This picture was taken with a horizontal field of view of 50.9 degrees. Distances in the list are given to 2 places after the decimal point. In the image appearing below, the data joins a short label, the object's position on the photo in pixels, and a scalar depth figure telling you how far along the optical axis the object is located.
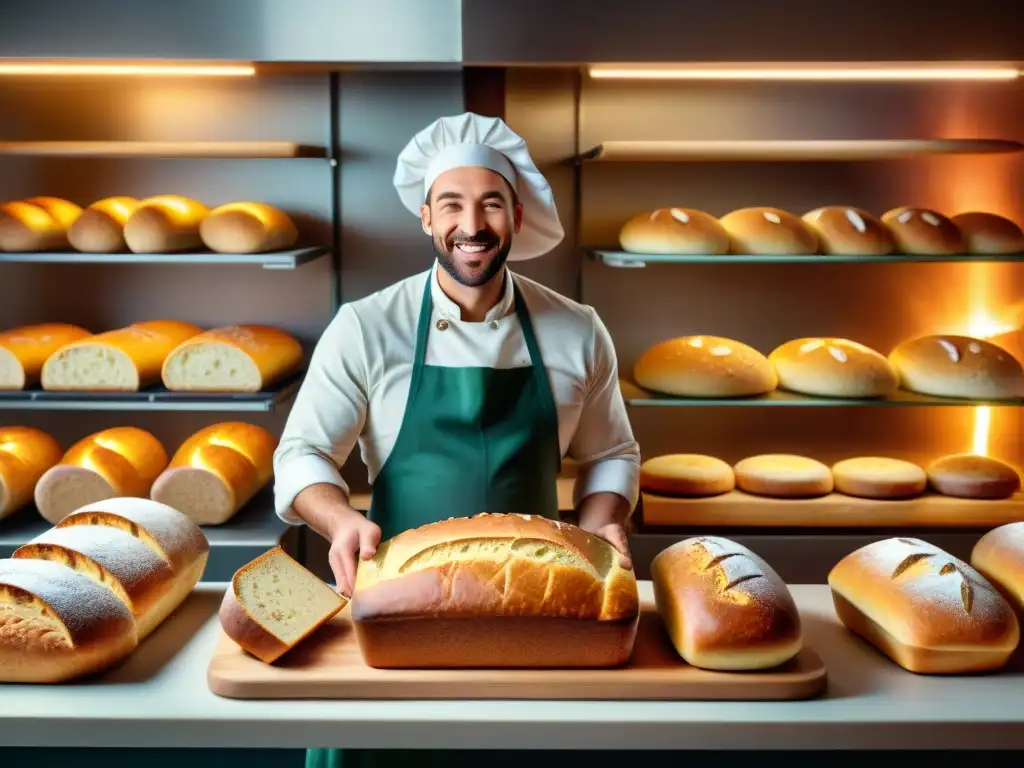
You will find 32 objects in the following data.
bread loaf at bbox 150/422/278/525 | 2.92
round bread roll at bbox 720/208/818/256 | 2.98
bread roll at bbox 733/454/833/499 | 3.02
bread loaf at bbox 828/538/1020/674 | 1.37
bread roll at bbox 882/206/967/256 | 3.00
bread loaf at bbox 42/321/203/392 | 2.93
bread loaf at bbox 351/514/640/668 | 1.33
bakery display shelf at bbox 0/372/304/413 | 2.90
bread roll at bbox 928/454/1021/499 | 3.03
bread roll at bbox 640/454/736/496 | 3.01
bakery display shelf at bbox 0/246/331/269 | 2.80
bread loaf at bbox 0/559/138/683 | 1.29
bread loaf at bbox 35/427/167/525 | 2.90
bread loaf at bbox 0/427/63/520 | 2.93
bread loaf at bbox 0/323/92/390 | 2.96
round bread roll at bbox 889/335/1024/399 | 3.01
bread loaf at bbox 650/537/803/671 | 1.33
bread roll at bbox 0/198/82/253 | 2.93
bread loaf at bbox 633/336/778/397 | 2.99
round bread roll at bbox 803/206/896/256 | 2.99
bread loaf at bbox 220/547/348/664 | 1.34
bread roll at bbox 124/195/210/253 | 2.88
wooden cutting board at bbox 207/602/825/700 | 1.29
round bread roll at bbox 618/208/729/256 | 2.96
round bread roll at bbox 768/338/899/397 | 2.99
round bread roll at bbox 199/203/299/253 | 2.89
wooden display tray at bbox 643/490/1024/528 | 3.00
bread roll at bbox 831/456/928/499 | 3.02
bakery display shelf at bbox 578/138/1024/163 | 2.95
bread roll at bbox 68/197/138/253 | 2.94
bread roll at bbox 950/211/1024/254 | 3.02
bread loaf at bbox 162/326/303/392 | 2.93
